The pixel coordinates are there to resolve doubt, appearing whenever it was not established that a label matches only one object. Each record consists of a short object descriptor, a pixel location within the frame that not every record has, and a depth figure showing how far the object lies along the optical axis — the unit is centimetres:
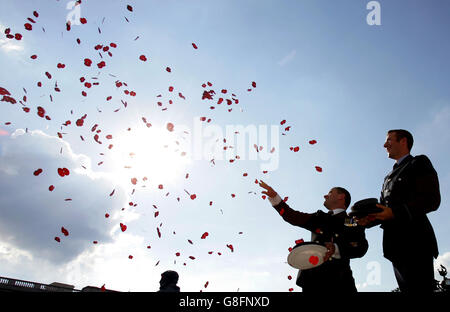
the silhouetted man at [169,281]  731
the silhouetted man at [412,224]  406
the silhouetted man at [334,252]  514
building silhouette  3666
